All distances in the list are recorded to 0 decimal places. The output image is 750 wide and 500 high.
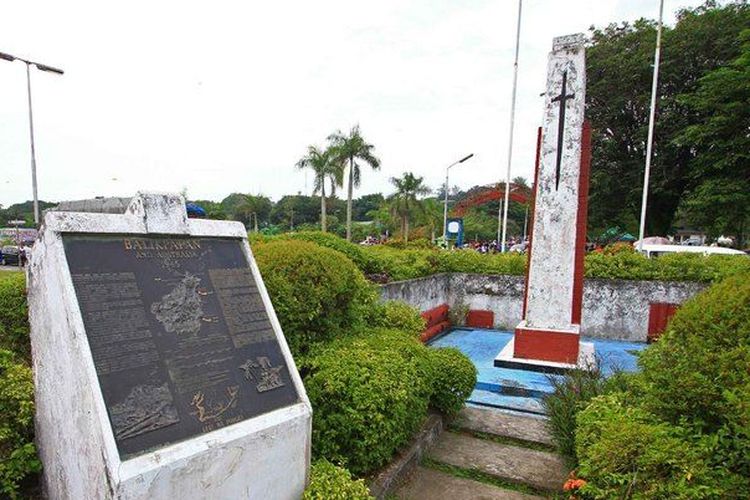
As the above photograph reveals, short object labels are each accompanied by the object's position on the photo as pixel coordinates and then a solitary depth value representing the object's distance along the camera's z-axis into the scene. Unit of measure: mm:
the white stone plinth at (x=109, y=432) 2221
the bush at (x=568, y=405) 3920
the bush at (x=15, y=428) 2805
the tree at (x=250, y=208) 51938
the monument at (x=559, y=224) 6434
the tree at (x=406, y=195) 34844
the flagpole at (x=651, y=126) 13346
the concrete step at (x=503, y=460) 3881
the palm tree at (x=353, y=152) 29281
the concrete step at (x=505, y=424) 4598
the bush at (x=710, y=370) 2641
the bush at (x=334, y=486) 2898
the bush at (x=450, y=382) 4648
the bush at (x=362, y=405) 3404
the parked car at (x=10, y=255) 24691
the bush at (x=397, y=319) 5520
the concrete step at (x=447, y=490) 3621
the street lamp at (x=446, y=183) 17384
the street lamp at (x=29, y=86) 11639
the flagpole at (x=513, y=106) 15000
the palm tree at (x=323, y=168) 30156
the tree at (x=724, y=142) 16406
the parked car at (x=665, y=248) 17422
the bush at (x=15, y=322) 3912
